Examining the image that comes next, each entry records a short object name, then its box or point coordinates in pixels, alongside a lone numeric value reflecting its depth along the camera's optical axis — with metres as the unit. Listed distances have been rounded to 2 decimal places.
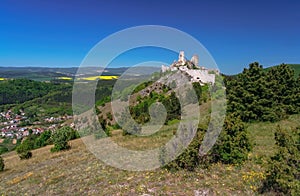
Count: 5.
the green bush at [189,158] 20.45
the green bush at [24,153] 42.72
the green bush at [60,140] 42.12
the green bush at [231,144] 21.53
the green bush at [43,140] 72.04
